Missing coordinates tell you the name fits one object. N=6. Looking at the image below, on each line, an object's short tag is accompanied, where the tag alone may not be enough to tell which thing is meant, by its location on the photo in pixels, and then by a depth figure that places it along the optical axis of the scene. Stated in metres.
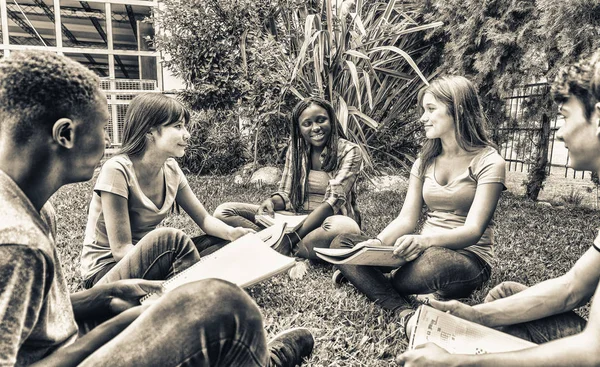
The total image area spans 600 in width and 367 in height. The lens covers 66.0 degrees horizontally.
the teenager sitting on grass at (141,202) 1.85
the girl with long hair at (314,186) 2.82
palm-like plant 4.36
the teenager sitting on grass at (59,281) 0.82
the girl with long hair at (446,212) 1.99
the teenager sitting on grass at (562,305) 1.02
